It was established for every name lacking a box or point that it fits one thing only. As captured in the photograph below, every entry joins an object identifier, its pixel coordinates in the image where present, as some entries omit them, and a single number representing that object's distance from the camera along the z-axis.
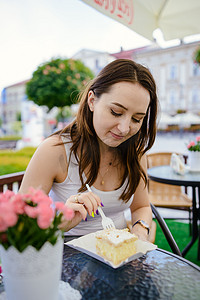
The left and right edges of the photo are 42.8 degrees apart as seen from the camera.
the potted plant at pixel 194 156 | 2.28
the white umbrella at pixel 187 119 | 21.85
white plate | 0.79
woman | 1.07
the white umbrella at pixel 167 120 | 22.78
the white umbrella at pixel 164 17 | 2.16
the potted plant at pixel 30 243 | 0.47
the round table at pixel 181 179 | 1.96
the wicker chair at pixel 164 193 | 2.46
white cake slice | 0.73
